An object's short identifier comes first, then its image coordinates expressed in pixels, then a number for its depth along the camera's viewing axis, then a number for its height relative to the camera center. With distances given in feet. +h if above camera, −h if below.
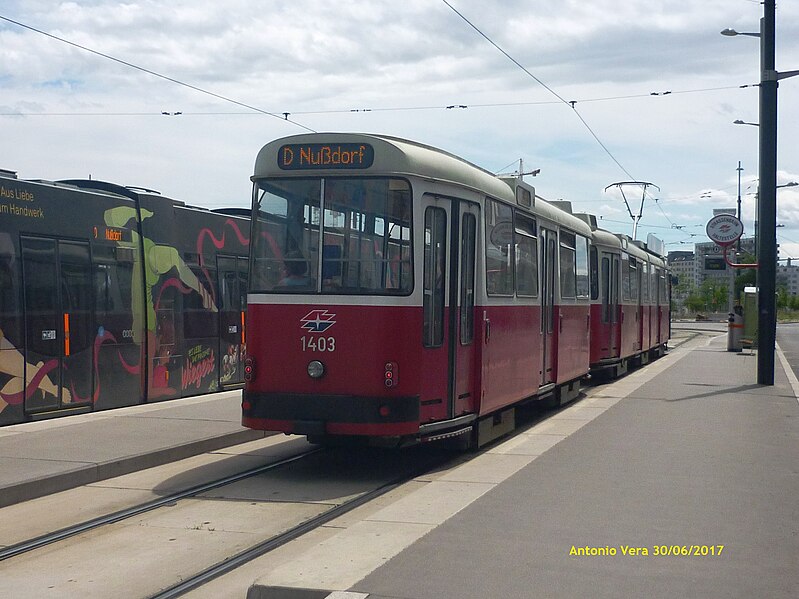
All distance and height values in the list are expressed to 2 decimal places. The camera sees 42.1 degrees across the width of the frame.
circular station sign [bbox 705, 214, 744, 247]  78.38 +6.14
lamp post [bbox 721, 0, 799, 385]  66.44 +6.94
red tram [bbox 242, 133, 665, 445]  31.83 +0.66
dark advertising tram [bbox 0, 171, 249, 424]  41.65 +0.65
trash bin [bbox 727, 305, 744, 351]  113.39 -2.04
